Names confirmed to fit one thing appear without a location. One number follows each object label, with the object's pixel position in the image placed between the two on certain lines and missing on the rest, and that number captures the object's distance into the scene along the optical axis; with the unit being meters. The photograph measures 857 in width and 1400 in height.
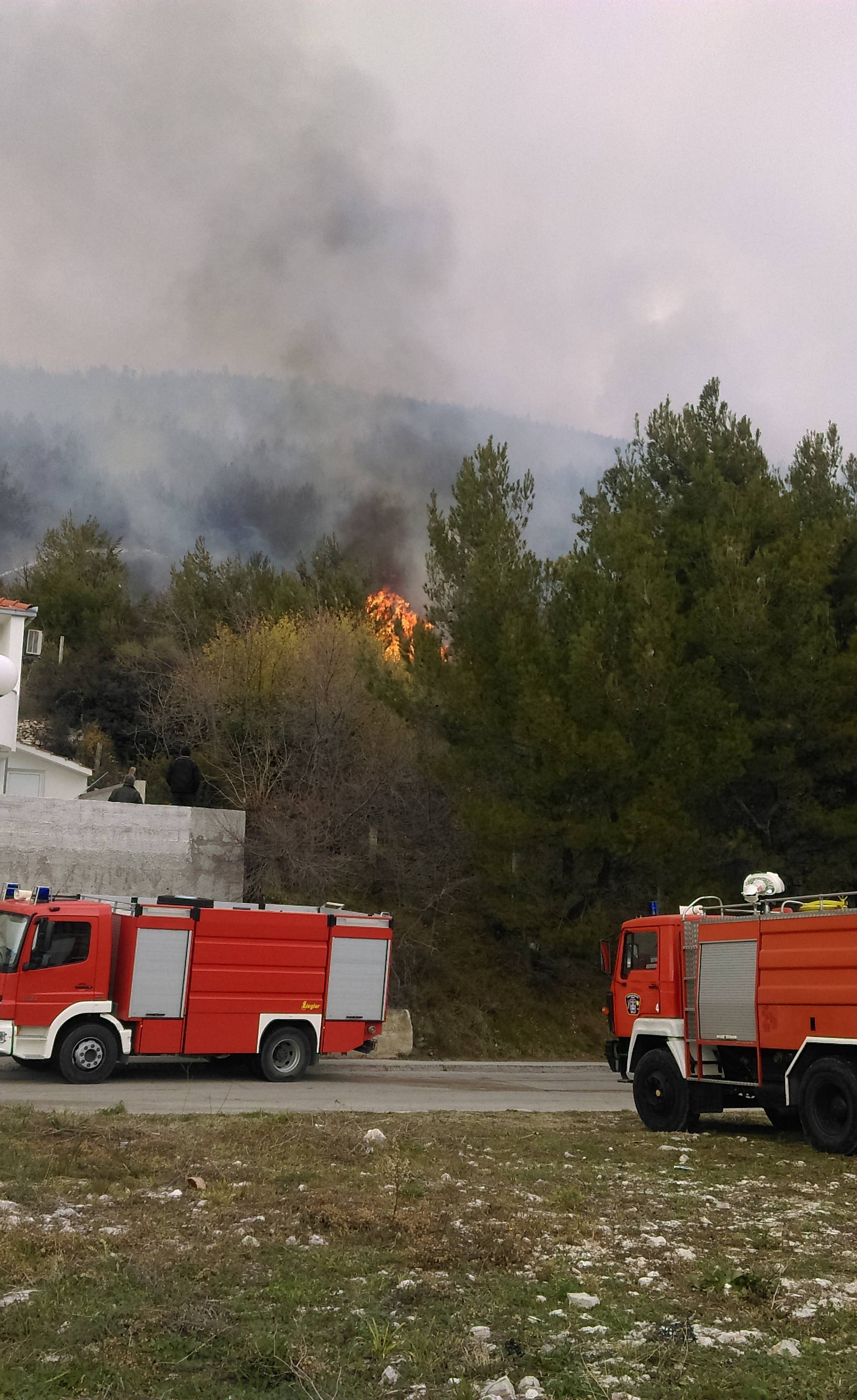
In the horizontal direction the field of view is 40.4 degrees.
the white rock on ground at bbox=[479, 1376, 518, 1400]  4.33
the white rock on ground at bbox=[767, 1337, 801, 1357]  4.91
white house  31.92
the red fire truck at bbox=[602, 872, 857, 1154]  11.89
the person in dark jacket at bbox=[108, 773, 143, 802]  25.30
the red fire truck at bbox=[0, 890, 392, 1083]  15.74
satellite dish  28.22
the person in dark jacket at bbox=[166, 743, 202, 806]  26.52
